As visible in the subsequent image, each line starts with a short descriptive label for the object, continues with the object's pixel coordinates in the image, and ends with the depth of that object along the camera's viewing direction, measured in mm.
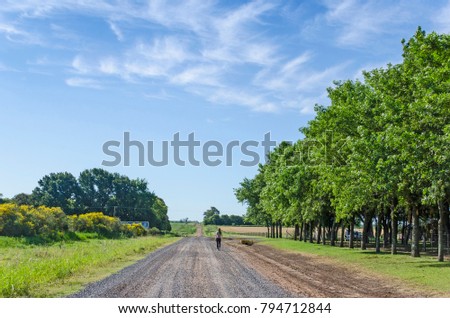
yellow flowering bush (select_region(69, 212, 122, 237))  91712
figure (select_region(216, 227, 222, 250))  53362
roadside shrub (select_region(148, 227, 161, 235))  140438
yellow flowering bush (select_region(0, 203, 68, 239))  67312
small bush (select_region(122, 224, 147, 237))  108938
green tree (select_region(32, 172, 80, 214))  175500
